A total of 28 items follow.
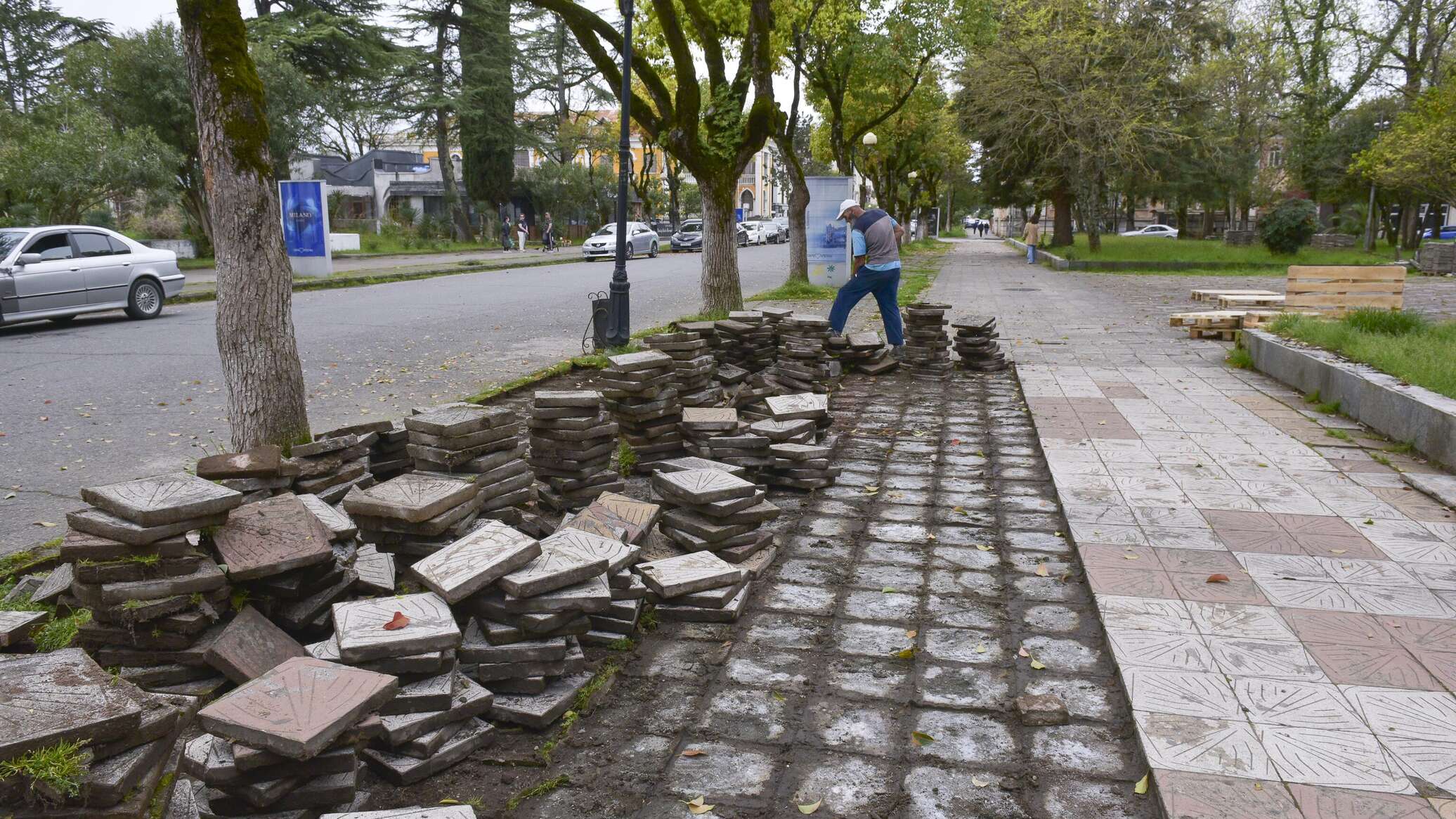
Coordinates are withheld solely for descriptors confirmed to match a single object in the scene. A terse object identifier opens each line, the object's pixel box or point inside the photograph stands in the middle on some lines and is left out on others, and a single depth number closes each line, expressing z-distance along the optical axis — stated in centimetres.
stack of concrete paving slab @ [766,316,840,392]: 980
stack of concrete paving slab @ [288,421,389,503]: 516
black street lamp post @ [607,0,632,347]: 1183
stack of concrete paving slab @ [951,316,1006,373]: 1162
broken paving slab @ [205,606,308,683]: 359
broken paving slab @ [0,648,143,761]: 271
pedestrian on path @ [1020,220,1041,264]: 3700
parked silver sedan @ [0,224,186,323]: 1480
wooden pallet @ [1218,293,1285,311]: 1480
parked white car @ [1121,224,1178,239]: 6932
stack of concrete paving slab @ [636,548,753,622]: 461
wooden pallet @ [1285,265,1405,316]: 1250
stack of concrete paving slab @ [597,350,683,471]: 707
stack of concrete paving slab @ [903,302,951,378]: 1151
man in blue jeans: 1120
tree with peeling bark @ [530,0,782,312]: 1323
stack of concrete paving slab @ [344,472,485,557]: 447
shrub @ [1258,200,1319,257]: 3209
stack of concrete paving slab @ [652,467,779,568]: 524
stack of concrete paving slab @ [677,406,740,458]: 698
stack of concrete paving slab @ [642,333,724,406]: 792
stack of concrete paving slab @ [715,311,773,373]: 987
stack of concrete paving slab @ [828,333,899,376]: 1134
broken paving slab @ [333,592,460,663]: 343
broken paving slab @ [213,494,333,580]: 383
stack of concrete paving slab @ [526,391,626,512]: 606
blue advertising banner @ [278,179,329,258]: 2431
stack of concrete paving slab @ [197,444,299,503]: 469
